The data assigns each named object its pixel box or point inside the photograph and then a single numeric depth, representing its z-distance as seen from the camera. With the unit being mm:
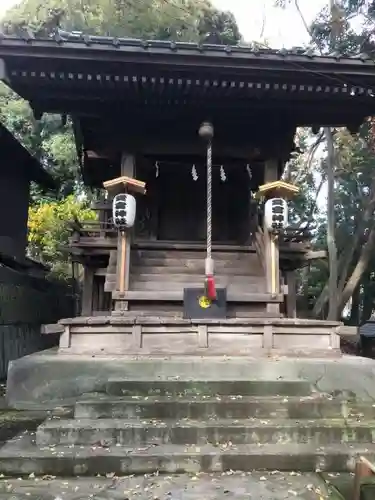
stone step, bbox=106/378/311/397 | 6027
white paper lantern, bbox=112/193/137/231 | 8203
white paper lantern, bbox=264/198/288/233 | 8266
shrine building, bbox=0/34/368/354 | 7270
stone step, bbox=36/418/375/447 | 5012
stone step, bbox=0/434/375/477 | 4605
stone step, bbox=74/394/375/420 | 5441
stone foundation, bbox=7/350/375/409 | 6594
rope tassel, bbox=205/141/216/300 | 7645
